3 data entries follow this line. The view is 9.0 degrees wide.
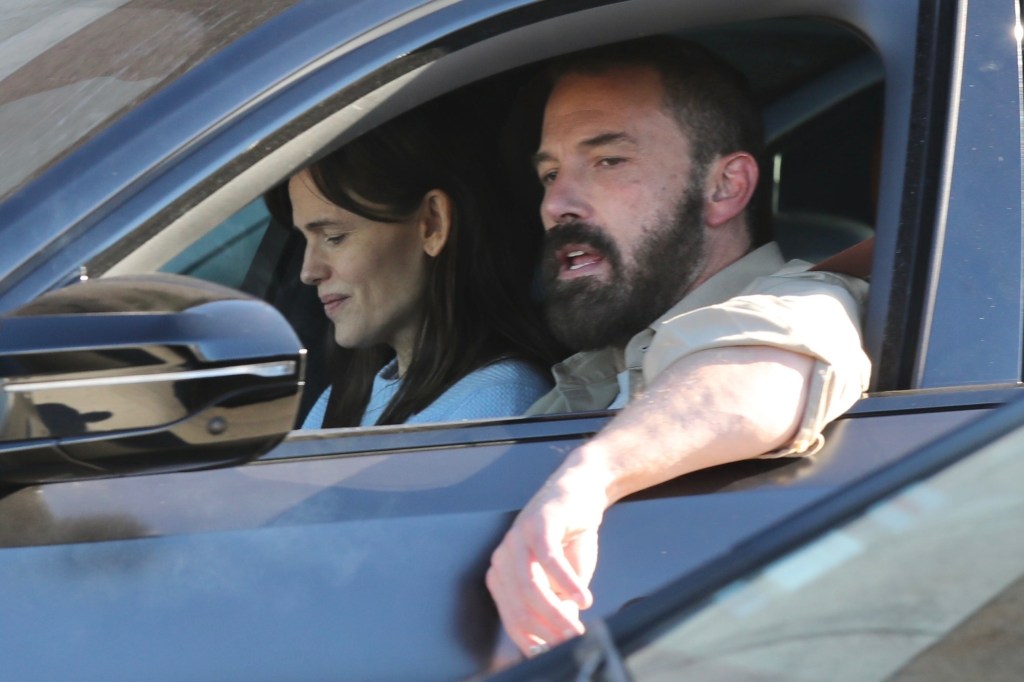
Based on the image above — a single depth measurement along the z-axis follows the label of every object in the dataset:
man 5.12
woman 5.54
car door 4.95
